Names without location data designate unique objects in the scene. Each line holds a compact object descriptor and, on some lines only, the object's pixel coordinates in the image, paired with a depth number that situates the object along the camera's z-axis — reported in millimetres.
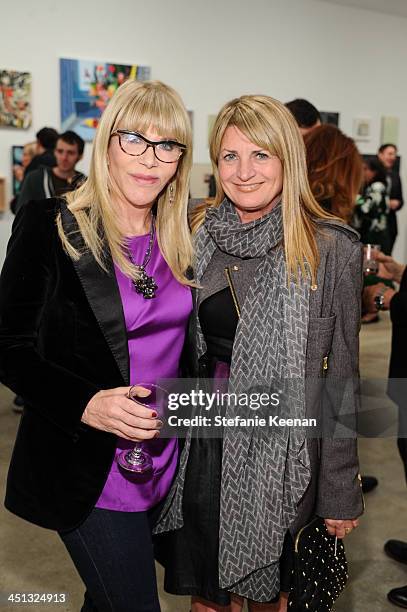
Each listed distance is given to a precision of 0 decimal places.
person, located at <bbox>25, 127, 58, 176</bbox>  5828
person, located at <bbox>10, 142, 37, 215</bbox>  7223
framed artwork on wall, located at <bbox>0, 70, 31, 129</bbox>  7156
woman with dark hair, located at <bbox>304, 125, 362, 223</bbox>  3543
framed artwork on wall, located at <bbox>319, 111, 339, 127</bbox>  9430
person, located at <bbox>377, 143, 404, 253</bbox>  9414
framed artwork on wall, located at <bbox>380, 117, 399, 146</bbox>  10094
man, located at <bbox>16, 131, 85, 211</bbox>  5262
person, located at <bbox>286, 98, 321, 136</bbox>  4184
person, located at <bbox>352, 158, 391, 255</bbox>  6141
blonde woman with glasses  1674
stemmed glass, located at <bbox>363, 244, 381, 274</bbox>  3090
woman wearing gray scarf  1866
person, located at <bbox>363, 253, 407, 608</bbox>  2873
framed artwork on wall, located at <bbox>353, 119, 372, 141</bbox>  9828
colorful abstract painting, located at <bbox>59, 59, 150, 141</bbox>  7461
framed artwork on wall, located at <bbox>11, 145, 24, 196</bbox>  7289
